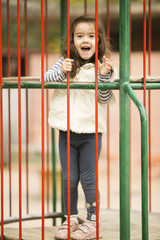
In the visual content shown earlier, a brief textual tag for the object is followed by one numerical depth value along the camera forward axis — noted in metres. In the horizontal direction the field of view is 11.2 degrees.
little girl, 3.45
